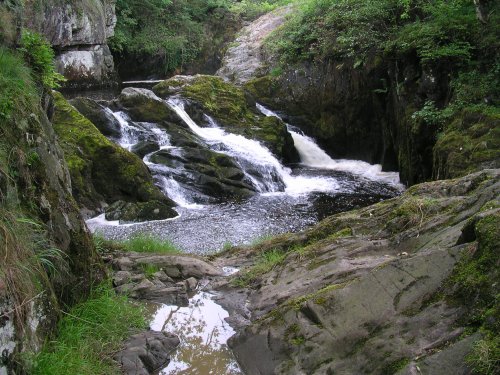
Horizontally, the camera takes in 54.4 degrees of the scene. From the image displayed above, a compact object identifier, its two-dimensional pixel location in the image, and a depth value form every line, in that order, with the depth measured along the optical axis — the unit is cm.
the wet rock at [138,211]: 1013
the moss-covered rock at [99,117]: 1327
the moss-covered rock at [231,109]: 1556
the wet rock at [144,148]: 1296
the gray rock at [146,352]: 365
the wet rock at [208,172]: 1212
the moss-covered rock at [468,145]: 877
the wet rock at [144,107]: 1456
